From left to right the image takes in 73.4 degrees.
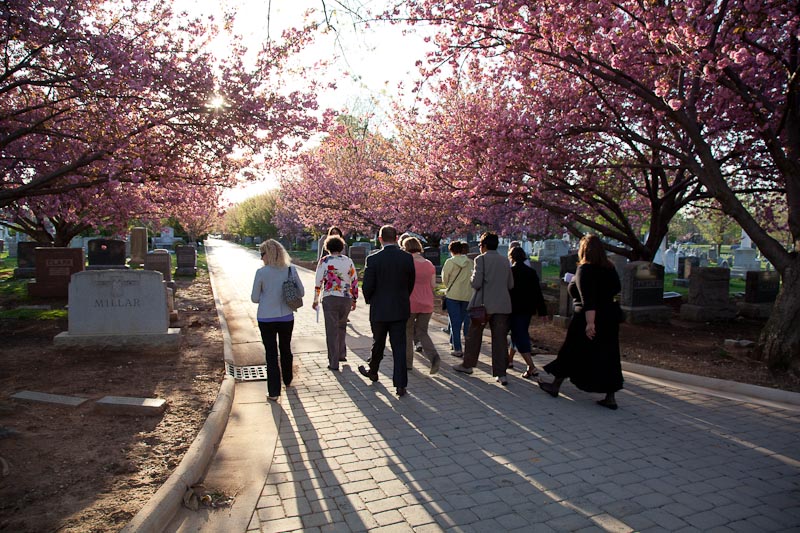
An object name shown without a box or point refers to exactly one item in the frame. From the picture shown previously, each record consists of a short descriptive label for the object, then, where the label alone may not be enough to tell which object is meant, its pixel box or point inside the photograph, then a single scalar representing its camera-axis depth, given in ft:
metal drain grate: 23.93
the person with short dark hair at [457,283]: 27.12
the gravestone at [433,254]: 76.34
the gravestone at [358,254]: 96.32
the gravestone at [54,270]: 48.62
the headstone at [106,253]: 59.73
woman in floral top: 23.66
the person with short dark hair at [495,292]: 22.74
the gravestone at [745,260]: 88.74
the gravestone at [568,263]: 59.91
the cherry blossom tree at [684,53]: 24.58
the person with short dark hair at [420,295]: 25.12
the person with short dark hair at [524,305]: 23.67
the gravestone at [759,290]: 45.34
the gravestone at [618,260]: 61.01
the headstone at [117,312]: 26.81
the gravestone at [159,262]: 62.13
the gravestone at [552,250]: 118.93
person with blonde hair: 20.24
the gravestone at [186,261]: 80.23
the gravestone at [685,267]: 72.49
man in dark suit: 20.80
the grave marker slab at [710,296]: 42.42
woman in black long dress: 19.35
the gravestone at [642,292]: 40.52
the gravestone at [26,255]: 67.21
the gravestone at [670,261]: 90.79
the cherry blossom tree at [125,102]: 26.91
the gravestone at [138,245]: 90.68
